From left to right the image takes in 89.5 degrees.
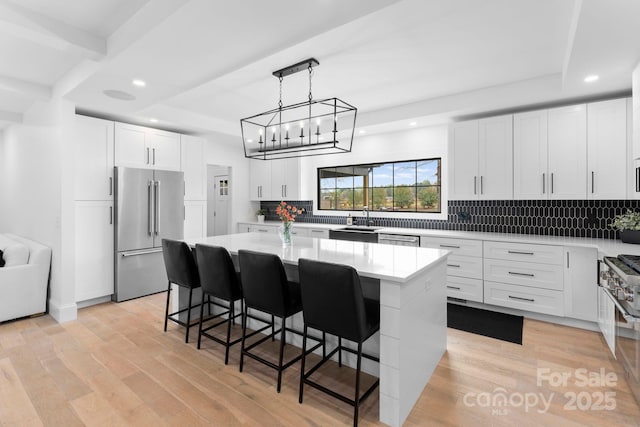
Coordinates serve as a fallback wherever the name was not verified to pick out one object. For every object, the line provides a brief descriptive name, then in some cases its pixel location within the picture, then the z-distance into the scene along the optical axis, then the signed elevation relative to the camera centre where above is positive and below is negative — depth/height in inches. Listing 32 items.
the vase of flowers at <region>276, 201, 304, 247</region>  120.6 -5.8
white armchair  138.3 -32.8
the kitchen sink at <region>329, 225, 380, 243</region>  185.6 -13.1
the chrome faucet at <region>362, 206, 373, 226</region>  212.7 -0.1
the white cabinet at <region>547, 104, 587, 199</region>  135.8 +26.0
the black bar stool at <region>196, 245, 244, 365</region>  104.3 -20.8
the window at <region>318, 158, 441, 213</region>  193.3 +16.6
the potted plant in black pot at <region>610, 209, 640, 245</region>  118.8 -5.5
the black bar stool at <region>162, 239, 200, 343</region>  117.5 -19.5
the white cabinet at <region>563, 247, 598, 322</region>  126.5 -28.4
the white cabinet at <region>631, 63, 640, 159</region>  100.7 +32.8
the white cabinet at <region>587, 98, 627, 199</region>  127.6 +25.4
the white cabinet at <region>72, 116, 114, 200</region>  153.7 +26.2
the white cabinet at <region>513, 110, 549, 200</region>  144.5 +25.8
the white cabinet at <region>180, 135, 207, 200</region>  199.5 +28.5
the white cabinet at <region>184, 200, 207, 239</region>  201.5 -4.1
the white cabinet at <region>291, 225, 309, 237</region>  218.8 -13.3
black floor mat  126.1 -47.1
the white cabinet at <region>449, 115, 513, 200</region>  153.3 +26.3
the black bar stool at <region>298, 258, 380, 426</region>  74.4 -22.8
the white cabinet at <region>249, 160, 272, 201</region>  255.0 +25.8
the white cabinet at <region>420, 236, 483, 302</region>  151.5 -26.8
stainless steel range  74.4 -23.4
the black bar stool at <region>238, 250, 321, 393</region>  89.2 -21.8
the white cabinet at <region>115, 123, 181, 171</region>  169.8 +35.8
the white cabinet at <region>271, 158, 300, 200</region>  240.4 +24.9
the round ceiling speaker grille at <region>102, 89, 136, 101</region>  127.7 +47.6
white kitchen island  76.9 -25.2
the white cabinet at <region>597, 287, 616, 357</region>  99.4 -35.7
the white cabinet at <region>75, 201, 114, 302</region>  155.7 -18.7
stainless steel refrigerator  166.6 -6.8
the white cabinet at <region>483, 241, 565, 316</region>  133.9 -28.1
